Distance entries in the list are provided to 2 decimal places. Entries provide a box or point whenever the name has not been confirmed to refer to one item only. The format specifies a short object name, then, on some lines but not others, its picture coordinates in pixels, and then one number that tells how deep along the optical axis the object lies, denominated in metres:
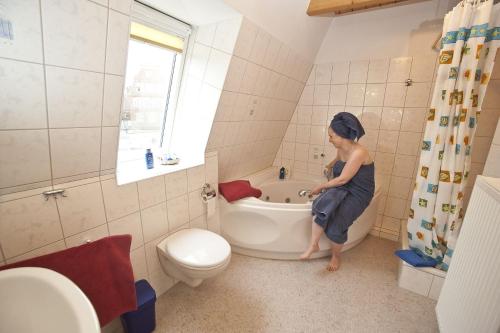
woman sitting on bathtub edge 1.80
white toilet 1.40
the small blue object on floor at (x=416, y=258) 1.72
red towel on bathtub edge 2.04
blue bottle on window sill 1.69
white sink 0.55
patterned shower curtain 1.44
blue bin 1.29
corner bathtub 1.99
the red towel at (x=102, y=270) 1.01
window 1.54
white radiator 0.91
